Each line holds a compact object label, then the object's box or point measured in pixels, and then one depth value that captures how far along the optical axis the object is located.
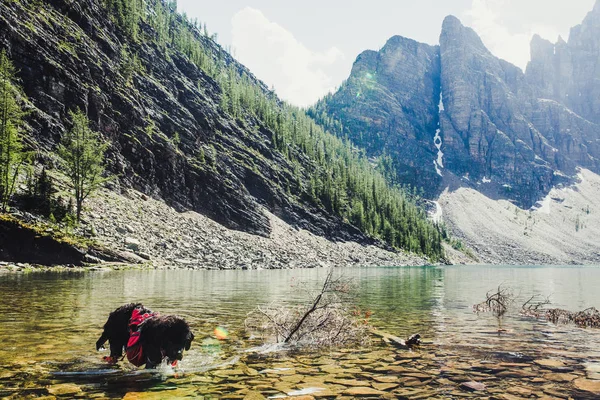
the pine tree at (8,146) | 42.00
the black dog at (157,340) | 8.27
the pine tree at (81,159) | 53.03
